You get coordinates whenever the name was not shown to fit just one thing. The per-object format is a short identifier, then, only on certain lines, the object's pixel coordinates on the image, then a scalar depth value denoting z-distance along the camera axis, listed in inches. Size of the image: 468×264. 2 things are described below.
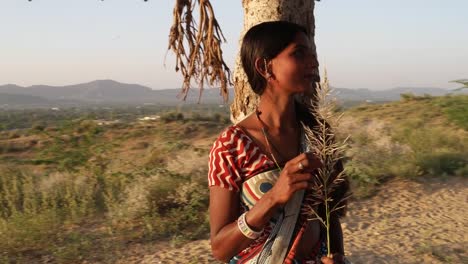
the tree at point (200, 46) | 187.0
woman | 65.4
